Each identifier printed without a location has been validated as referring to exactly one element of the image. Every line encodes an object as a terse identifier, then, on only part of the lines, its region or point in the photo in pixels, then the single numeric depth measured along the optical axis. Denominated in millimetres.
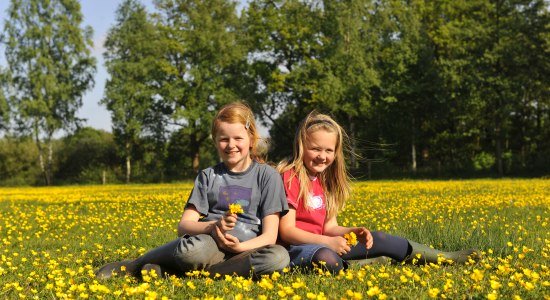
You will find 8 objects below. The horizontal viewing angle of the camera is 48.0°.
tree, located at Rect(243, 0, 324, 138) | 42969
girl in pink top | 5418
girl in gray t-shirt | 4961
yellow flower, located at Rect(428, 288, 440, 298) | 3618
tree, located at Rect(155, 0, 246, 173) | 45500
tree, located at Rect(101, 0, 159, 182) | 46031
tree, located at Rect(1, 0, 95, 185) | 47406
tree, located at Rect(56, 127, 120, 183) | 51688
